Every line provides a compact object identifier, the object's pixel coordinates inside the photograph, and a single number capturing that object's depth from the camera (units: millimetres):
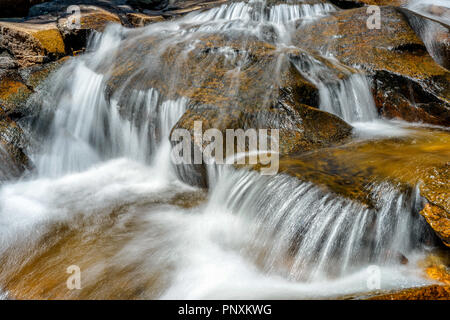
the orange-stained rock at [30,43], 7023
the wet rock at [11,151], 5617
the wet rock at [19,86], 6160
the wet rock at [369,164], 3033
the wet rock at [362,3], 10602
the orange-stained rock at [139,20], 10929
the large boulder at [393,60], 5945
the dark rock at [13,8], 10203
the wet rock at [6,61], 6691
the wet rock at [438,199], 2447
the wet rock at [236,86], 4836
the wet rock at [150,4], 13606
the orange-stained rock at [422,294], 1961
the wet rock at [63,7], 10094
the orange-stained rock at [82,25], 8455
